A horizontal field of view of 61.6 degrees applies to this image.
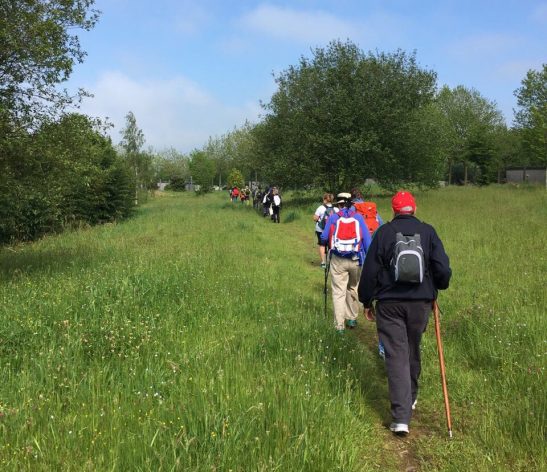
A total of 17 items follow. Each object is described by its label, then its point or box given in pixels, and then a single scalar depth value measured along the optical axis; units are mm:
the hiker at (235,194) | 40175
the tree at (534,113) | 31359
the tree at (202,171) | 66688
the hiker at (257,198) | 30816
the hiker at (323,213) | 10135
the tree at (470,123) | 51938
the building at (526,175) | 43406
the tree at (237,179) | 55956
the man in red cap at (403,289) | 3879
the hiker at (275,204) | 22203
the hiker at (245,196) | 38656
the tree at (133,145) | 42594
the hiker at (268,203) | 23984
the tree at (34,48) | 7566
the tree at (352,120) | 25938
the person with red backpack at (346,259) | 6391
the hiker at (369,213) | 8781
